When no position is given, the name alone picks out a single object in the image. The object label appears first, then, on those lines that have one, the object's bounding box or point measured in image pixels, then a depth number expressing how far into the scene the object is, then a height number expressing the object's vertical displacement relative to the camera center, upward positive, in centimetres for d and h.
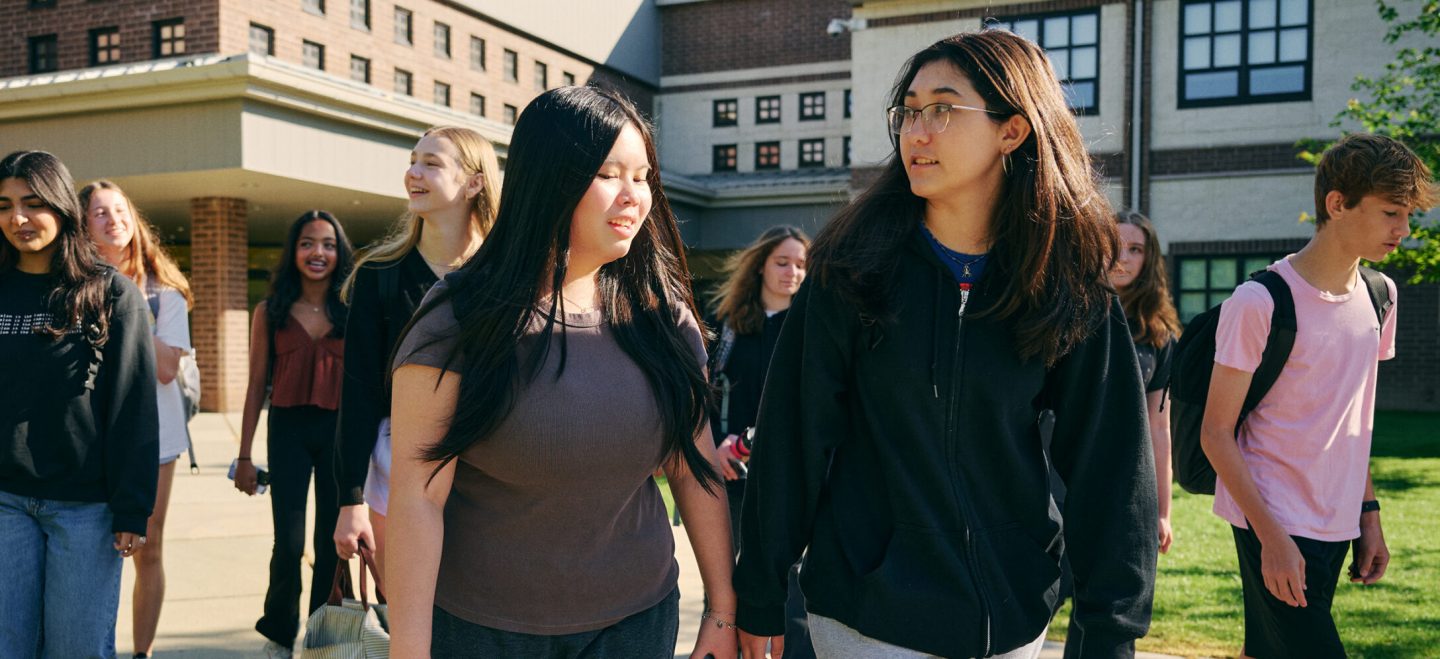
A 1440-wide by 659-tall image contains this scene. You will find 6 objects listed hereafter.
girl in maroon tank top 480 -41
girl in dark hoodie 210 -20
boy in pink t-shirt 323 -29
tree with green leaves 1331 +246
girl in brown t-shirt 211 -26
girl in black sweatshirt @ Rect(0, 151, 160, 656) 340 -39
